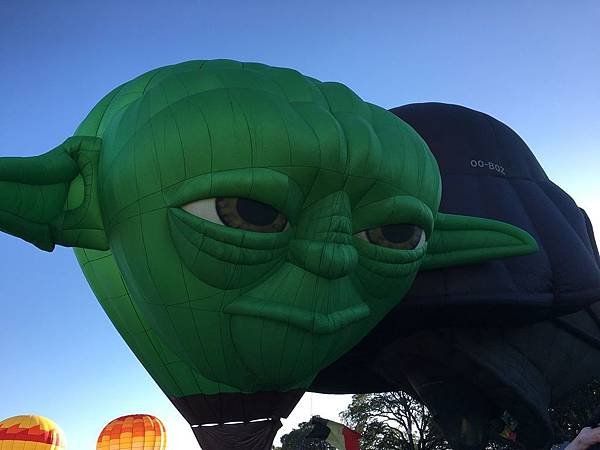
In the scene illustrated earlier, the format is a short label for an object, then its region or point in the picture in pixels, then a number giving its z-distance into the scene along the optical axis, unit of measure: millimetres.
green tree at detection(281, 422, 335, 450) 48766
